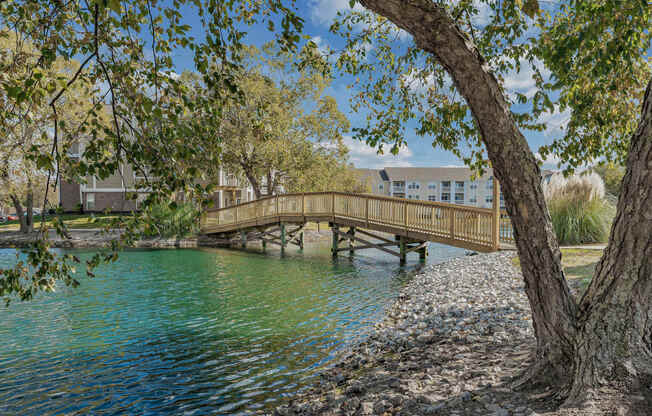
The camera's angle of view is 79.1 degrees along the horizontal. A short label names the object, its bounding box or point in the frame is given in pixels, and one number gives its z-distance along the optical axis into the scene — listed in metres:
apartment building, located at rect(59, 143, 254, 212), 35.95
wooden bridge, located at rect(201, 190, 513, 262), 12.21
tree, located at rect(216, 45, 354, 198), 22.11
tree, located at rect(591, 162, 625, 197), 35.19
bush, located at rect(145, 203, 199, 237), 21.16
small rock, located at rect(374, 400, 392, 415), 3.02
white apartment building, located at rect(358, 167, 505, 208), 70.69
